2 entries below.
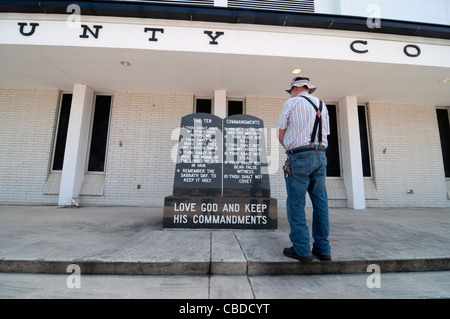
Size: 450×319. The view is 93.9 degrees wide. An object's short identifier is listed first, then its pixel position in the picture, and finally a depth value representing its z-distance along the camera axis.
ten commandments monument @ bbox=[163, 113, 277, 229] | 3.61
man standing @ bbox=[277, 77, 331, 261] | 2.32
